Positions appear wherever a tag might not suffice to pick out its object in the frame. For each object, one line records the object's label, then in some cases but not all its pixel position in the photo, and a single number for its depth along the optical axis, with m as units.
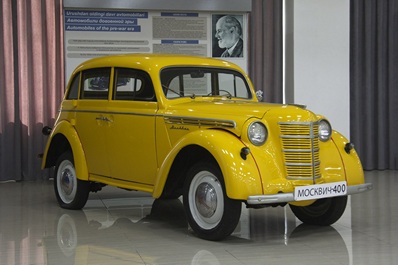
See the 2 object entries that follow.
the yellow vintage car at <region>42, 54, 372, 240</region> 5.07
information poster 8.98
